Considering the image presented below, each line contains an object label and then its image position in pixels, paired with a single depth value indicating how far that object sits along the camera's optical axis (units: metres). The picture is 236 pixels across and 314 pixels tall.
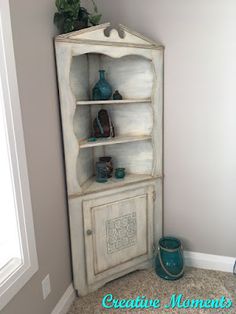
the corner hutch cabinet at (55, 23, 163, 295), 1.73
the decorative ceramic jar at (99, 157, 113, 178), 2.10
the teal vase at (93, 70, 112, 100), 1.93
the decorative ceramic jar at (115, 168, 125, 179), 2.08
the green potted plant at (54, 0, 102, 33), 1.57
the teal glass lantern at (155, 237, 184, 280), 2.06
